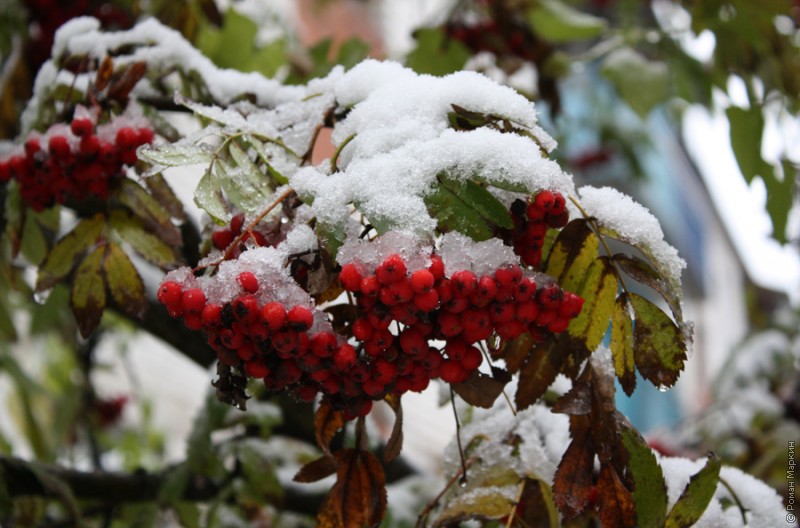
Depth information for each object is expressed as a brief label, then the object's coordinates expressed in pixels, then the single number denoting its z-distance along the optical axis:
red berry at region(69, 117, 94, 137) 0.88
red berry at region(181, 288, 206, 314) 0.78
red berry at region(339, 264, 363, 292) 0.78
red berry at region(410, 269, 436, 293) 0.77
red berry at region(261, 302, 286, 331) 0.77
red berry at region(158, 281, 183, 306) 0.78
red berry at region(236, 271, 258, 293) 0.78
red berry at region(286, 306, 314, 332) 0.77
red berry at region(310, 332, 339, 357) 0.78
